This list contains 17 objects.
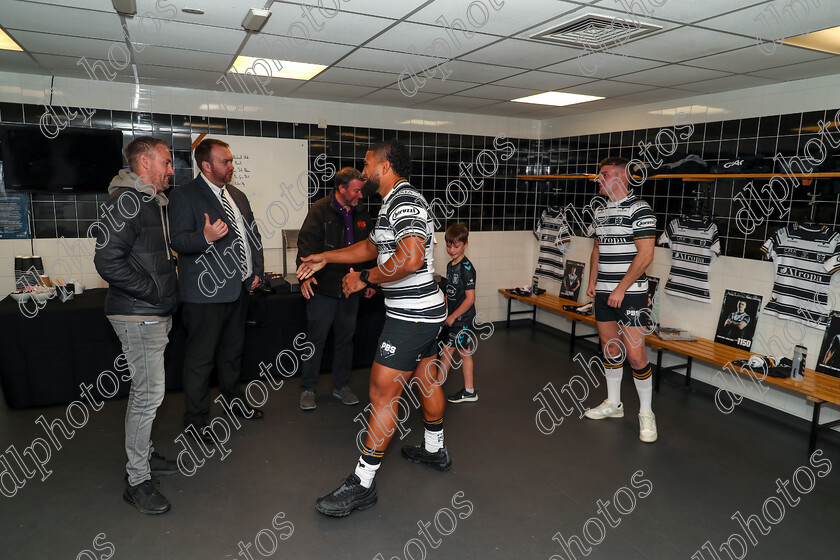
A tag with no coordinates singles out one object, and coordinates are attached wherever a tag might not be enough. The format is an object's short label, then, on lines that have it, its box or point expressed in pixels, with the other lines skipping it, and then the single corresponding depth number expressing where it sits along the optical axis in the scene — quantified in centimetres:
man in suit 283
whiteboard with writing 450
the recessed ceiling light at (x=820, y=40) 257
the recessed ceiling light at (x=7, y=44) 293
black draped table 329
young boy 335
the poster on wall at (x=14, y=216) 390
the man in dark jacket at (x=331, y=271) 341
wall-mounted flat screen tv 382
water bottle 332
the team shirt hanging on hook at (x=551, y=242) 560
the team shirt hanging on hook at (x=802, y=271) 336
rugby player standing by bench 306
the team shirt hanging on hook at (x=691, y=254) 407
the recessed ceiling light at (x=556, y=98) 438
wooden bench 308
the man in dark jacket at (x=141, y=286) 217
